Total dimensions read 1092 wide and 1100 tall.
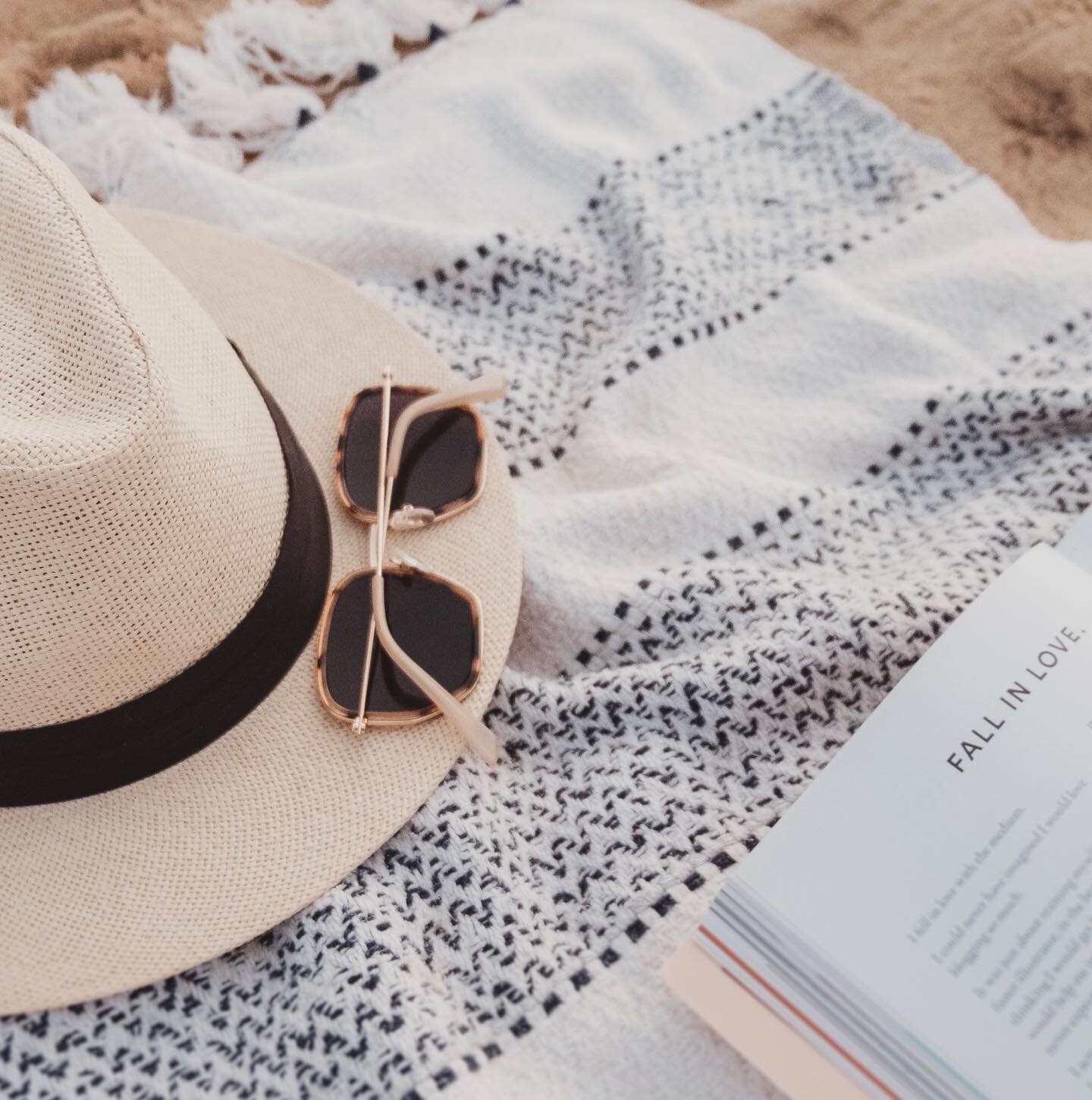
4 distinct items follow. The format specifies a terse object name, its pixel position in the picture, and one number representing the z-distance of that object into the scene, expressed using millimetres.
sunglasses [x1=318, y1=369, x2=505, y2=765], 564
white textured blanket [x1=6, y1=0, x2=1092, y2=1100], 524
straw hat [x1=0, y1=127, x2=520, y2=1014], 448
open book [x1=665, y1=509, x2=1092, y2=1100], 442
